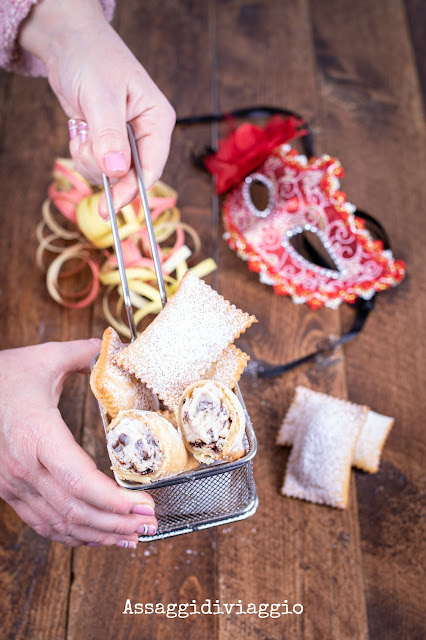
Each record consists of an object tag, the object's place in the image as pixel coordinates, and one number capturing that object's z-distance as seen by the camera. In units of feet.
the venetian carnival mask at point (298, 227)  3.91
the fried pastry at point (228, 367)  2.49
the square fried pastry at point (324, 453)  3.26
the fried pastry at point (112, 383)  2.36
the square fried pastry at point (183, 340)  2.39
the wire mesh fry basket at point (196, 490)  2.45
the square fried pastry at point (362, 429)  3.39
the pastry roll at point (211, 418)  2.29
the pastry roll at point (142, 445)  2.24
